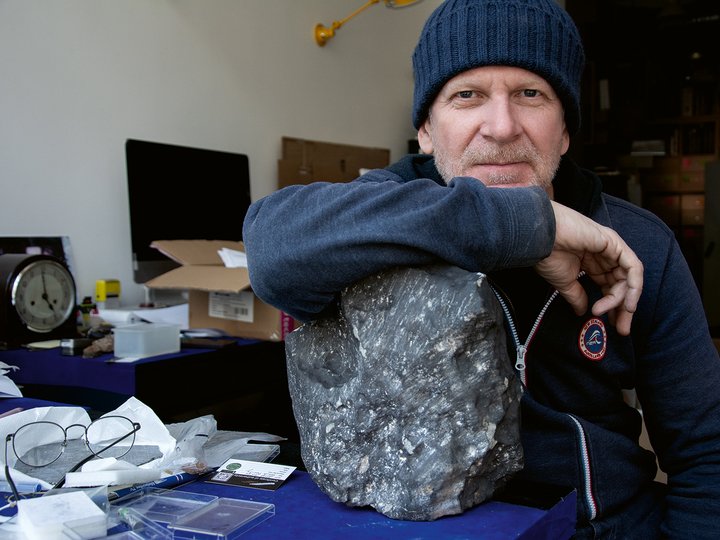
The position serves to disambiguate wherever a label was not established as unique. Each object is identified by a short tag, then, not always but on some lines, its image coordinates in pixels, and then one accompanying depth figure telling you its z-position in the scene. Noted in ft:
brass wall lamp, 11.23
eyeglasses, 2.95
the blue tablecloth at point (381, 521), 2.23
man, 3.06
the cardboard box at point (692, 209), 17.94
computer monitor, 7.91
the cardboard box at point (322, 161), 10.69
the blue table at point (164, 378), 5.57
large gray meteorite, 2.33
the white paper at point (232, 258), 7.39
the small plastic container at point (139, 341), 5.79
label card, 2.65
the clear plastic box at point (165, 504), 2.32
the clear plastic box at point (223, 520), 2.18
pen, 2.46
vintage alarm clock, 6.01
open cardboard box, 6.91
